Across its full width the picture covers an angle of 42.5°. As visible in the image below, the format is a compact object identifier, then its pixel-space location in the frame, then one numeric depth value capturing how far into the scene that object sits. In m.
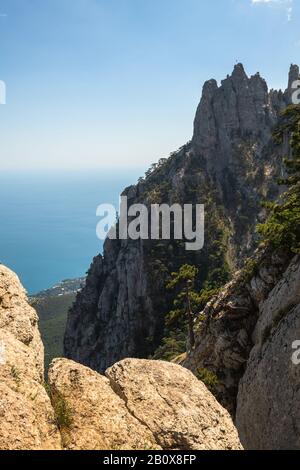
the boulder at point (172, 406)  14.82
